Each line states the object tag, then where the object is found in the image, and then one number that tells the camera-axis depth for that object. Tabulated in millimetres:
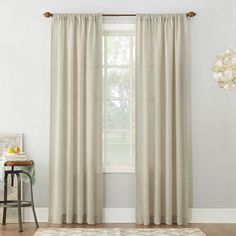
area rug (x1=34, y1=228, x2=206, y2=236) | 5625
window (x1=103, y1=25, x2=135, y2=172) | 6523
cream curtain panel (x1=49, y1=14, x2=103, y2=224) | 6254
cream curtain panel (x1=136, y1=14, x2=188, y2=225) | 6242
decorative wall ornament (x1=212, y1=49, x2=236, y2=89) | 4883
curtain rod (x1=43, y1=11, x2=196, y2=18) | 6344
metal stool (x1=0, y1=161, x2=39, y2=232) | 5844
